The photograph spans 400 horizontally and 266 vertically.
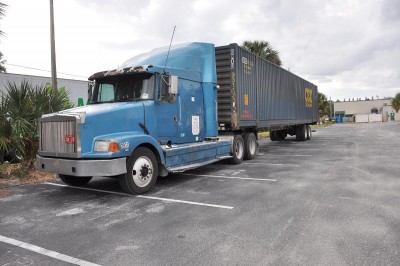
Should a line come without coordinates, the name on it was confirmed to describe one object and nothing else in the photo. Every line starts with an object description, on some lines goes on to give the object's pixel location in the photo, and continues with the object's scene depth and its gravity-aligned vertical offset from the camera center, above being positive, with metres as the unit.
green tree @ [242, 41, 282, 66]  27.09 +6.06
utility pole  12.44 +2.99
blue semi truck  6.47 +0.11
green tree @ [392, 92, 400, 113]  84.31 +4.56
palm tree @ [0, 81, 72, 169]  8.45 +0.34
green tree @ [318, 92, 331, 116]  69.44 +4.31
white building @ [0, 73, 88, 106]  19.70 +2.96
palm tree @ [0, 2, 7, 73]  37.06 +7.11
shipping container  10.95 +1.24
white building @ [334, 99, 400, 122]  99.81 +4.47
